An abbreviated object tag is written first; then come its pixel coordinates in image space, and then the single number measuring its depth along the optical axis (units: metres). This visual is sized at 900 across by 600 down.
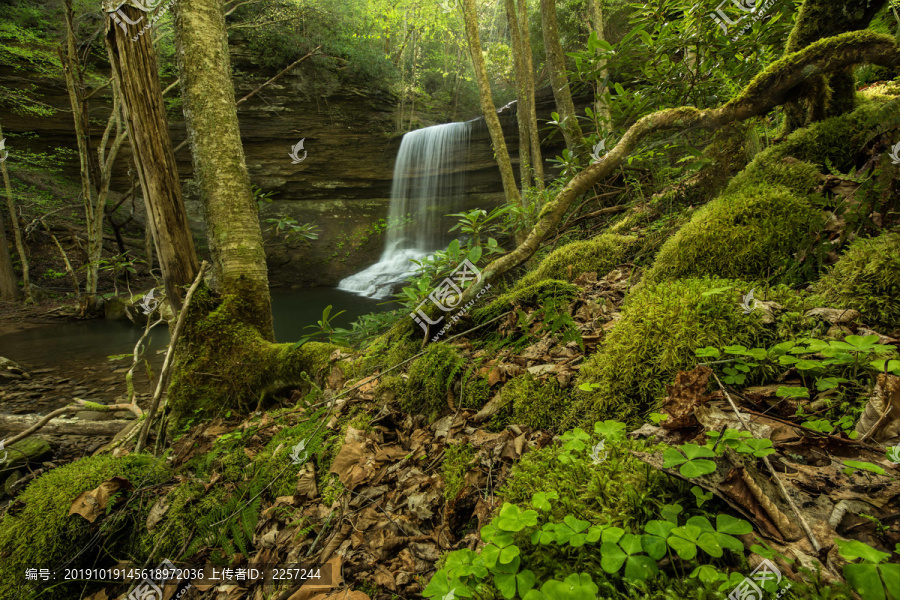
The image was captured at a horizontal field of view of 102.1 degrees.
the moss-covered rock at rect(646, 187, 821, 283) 1.82
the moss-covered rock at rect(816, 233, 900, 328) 1.34
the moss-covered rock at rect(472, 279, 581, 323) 2.48
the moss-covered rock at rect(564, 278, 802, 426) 1.43
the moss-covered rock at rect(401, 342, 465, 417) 2.19
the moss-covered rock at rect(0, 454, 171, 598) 2.17
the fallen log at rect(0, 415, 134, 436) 4.47
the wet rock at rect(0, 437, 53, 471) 3.64
